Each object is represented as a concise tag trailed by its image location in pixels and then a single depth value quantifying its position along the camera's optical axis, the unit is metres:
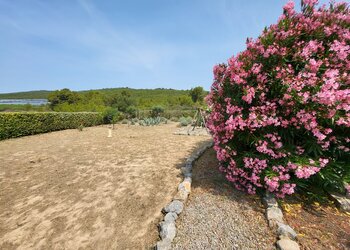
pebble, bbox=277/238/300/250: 2.03
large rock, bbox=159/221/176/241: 2.32
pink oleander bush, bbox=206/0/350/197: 2.49
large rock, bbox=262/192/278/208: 2.79
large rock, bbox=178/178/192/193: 3.46
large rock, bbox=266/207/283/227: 2.43
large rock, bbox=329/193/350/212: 2.75
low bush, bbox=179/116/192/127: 14.05
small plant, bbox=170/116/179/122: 19.40
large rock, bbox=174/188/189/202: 3.15
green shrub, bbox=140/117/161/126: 15.42
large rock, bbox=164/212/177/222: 2.61
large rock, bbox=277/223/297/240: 2.21
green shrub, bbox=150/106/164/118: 19.11
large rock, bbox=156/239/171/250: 2.13
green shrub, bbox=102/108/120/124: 16.72
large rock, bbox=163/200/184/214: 2.82
